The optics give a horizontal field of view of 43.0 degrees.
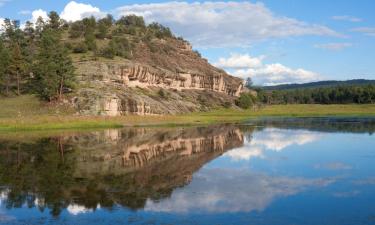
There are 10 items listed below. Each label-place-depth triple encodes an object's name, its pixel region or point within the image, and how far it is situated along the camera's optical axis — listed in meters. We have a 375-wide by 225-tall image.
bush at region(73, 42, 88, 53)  124.38
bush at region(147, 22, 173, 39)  176.88
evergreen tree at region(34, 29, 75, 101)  85.69
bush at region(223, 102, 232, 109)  145.12
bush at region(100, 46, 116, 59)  121.18
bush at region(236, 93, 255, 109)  154.38
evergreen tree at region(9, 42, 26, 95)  95.25
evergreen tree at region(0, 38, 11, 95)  92.19
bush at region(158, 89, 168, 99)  119.83
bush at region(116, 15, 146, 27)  189.23
